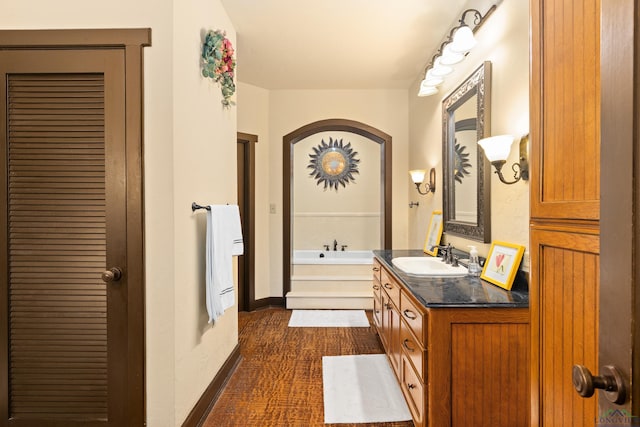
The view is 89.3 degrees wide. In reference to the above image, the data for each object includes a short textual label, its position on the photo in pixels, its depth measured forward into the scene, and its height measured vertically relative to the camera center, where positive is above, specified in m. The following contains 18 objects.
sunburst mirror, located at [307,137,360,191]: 5.59 +0.74
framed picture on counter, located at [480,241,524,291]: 1.68 -0.30
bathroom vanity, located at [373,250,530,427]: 1.45 -0.69
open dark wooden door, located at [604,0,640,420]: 0.51 +0.02
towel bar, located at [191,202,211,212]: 1.83 +0.02
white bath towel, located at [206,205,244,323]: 1.91 -0.29
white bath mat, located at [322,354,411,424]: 1.97 -1.24
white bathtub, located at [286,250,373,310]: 3.98 -0.95
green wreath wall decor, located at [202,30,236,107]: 1.96 +0.95
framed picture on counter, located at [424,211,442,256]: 2.84 -0.23
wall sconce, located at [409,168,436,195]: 3.13 +0.31
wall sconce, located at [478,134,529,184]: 1.69 +0.30
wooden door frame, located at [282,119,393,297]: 4.04 +0.52
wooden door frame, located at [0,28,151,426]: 1.60 +0.30
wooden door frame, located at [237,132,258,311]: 3.87 -0.16
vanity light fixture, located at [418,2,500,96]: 2.11 +1.11
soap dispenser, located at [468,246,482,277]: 1.98 -0.34
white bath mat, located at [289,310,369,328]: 3.46 -1.23
